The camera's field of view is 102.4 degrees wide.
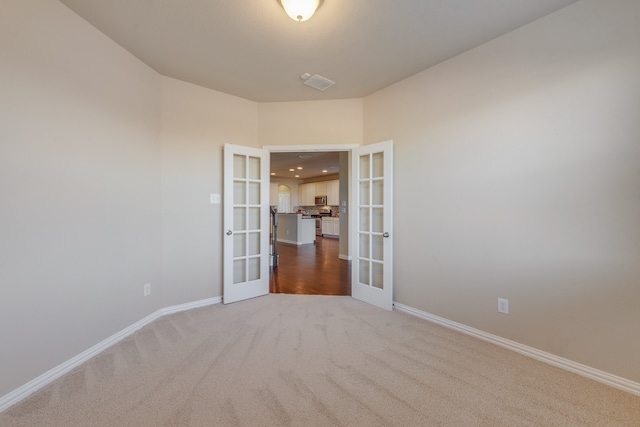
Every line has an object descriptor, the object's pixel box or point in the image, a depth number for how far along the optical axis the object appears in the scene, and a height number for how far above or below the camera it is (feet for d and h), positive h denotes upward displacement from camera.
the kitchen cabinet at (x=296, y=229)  26.99 -1.80
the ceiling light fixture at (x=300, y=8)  5.61 +4.54
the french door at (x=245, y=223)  10.47 -0.46
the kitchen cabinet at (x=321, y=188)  34.76 +3.23
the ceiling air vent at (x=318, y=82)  9.50 +4.96
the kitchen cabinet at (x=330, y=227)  33.27 -1.93
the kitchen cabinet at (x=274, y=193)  36.52 +2.73
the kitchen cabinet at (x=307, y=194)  36.47 +2.60
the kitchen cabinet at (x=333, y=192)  33.63 +2.63
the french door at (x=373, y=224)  9.96 -0.49
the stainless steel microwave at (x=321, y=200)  34.76 +1.59
